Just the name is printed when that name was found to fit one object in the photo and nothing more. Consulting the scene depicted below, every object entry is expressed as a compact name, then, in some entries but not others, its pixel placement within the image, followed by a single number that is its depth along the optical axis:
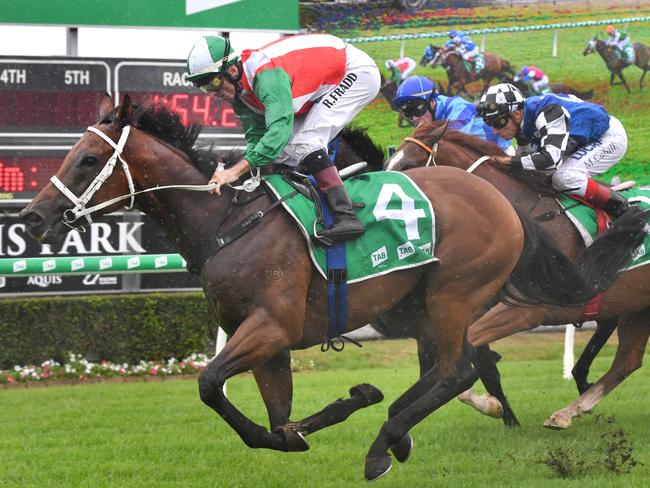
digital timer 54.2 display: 15.84
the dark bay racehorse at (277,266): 8.55
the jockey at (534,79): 22.64
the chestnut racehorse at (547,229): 11.27
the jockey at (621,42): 23.30
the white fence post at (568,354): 14.96
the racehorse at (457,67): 22.20
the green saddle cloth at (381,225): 8.88
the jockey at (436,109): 12.55
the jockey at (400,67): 22.06
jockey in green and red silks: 8.66
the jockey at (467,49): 22.39
